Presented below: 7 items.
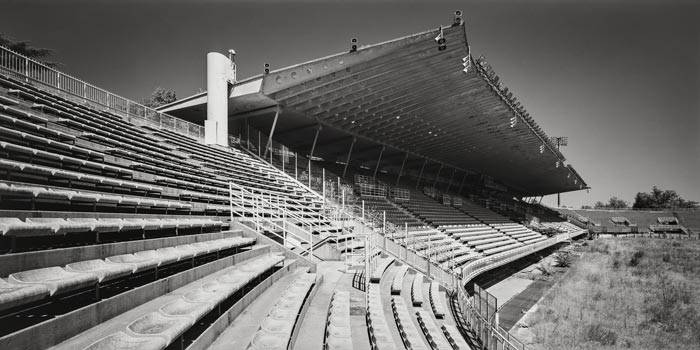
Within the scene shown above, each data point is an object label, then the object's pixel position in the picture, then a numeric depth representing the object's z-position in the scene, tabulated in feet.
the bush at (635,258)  72.55
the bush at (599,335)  30.48
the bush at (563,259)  75.87
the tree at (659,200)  292.81
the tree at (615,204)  369.50
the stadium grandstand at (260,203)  10.31
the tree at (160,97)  121.16
